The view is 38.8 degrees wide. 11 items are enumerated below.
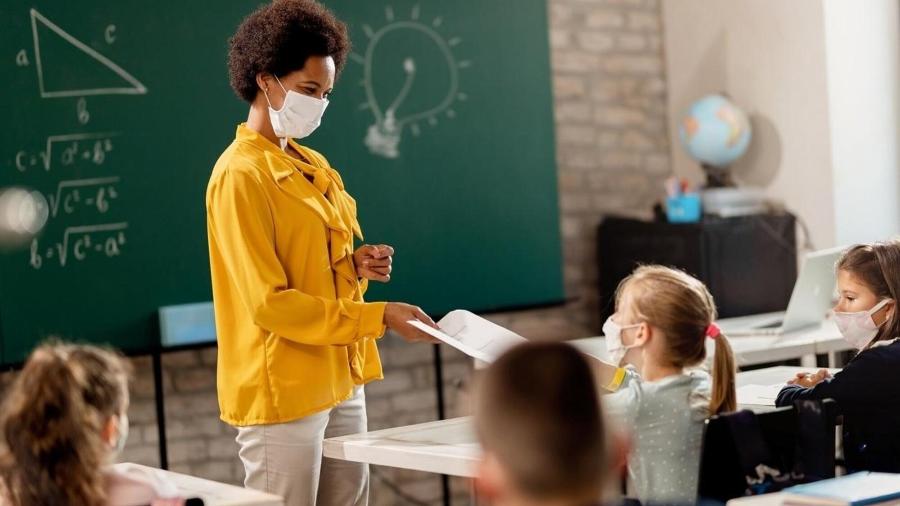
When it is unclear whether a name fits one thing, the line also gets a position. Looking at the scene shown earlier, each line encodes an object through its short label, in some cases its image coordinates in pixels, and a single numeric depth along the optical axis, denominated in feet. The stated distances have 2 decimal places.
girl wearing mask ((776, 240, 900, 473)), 10.09
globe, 18.51
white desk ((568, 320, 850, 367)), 14.02
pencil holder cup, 18.29
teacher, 9.09
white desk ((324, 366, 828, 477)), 8.87
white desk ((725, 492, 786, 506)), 7.41
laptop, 14.20
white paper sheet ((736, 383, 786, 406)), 11.09
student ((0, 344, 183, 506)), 6.77
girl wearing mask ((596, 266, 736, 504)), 8.36
